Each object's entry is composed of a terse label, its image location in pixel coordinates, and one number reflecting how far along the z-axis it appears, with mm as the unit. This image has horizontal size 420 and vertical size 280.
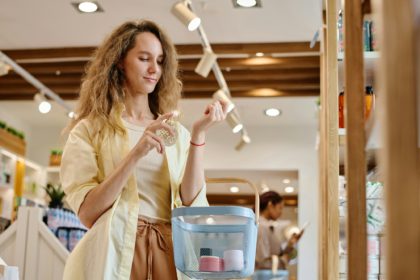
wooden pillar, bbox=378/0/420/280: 1005
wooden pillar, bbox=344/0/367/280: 1605
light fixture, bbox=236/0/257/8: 5719
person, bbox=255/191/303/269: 6223
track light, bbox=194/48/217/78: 5730
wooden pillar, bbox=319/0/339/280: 2885
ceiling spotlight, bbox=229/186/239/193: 11484
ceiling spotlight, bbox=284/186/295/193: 11112
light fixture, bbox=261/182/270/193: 9863
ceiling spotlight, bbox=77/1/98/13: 5832
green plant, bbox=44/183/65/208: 5328
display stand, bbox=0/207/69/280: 4543
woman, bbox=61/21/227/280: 2188
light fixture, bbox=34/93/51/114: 7016
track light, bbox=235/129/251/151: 8320
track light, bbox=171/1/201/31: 4855
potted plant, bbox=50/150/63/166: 9272
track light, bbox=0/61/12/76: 6010
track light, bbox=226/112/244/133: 7177
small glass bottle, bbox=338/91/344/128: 3461
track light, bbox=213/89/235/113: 6436
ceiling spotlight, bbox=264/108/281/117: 8547
